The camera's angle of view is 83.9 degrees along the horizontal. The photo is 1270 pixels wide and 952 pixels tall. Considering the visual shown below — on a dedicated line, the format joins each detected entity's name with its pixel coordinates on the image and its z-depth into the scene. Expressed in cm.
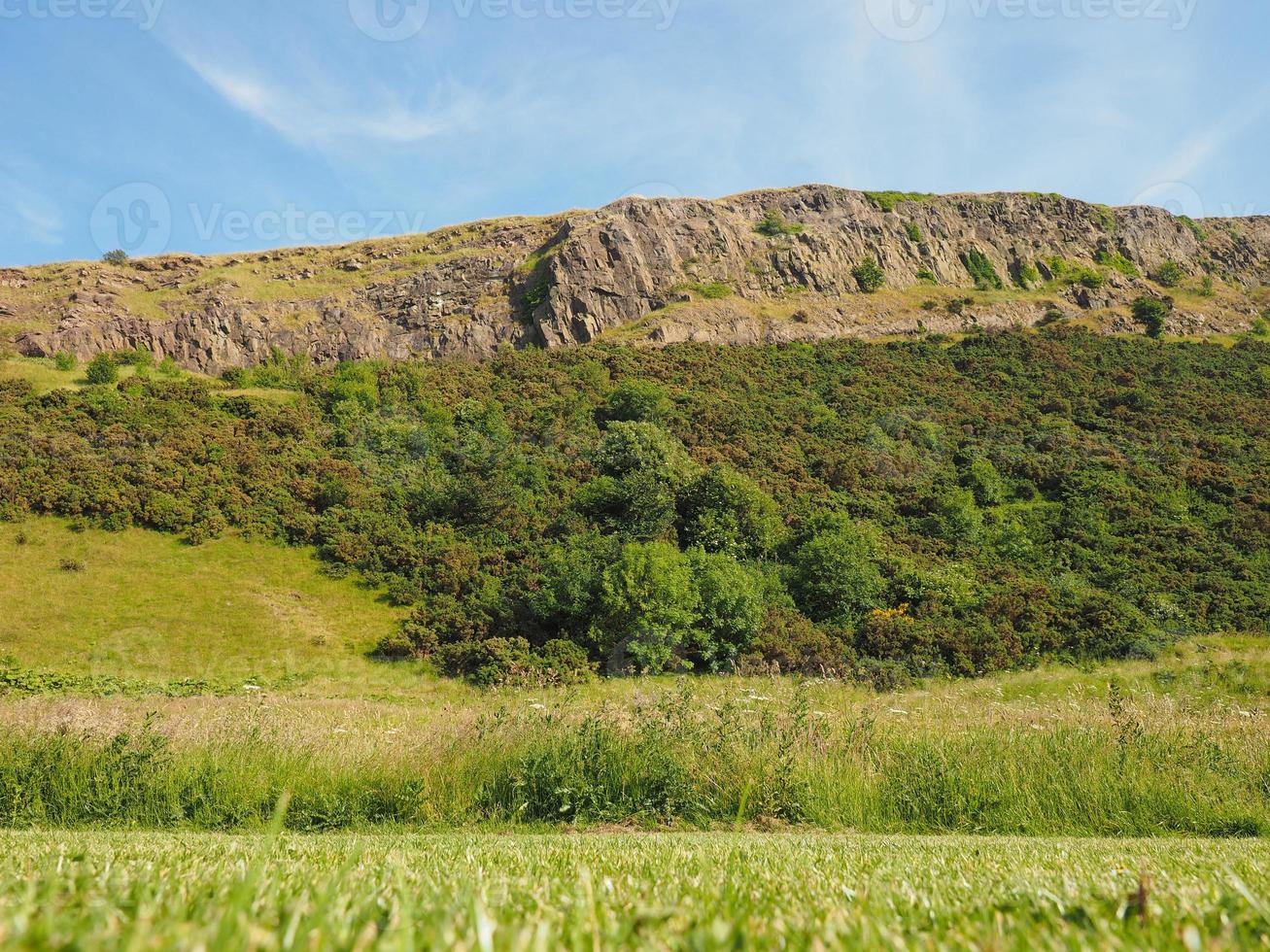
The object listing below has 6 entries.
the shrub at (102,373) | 4491
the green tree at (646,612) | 2381
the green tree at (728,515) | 3244
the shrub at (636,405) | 4603
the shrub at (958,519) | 3472
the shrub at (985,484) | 3844
